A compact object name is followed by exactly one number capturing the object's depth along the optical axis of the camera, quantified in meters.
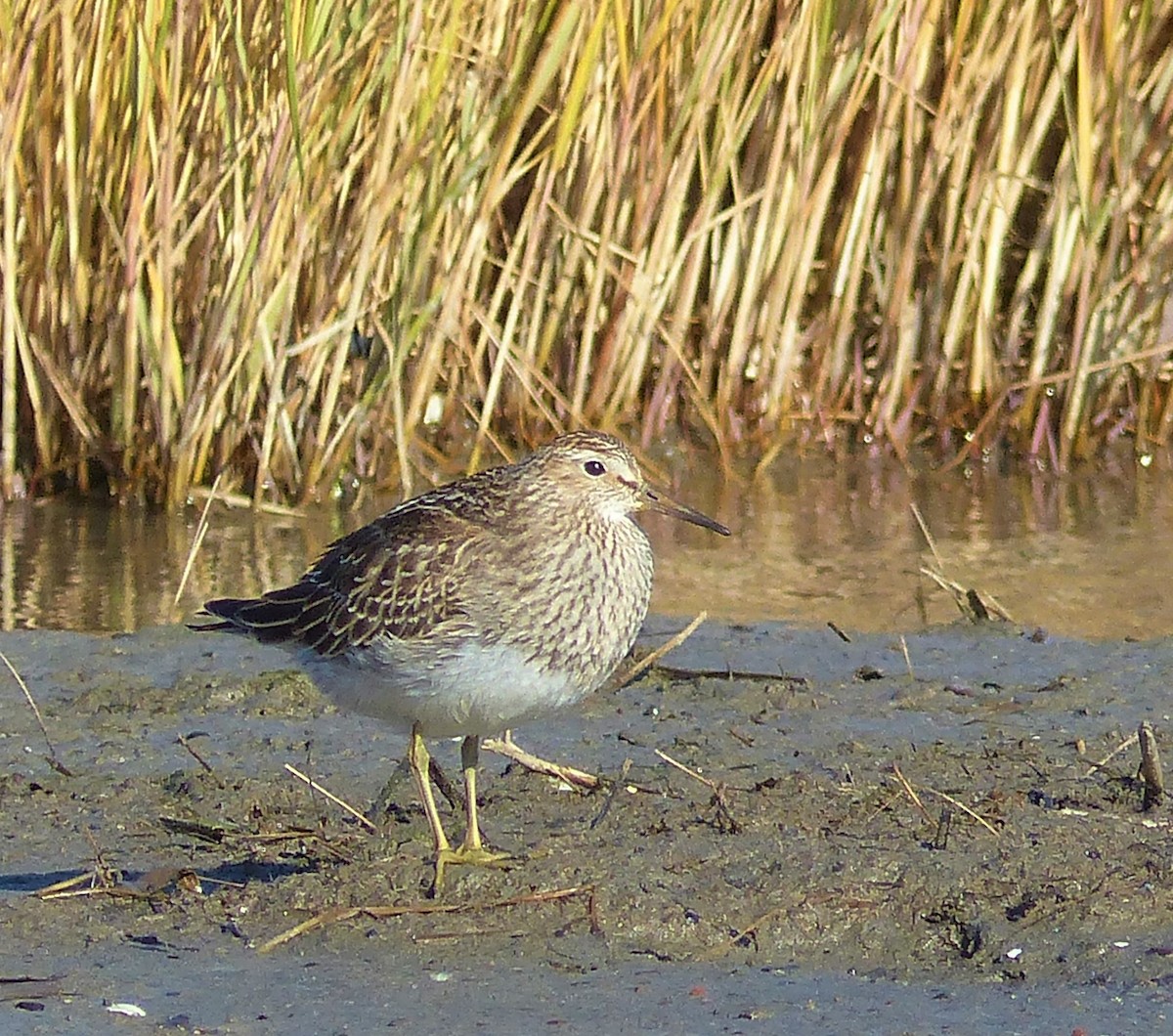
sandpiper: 9.52
